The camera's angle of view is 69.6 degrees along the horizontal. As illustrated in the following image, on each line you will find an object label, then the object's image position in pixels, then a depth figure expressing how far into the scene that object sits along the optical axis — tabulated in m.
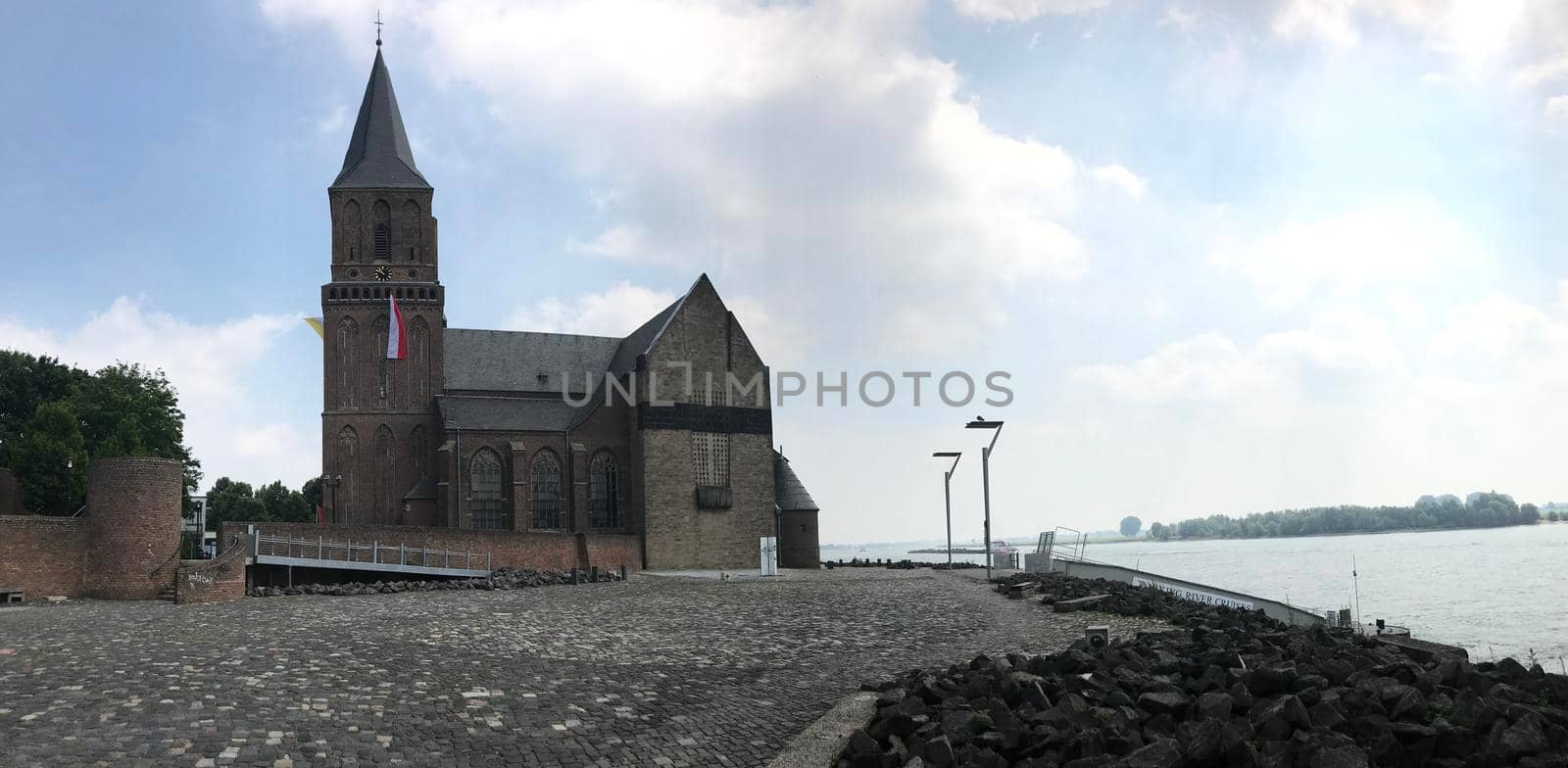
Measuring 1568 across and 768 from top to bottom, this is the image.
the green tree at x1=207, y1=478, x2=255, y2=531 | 83.38
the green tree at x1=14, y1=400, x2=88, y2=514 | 52.22
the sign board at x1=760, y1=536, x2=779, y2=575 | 41.12
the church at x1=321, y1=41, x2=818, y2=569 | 53.38
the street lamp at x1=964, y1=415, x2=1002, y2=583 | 33.31
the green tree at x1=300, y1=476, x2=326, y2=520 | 89.94
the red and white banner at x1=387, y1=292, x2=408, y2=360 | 54.47
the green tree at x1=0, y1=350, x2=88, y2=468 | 63.29
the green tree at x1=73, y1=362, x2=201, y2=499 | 55.97
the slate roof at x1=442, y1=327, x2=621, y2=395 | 58.56
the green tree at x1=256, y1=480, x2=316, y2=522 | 84.56
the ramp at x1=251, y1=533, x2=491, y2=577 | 31.95
